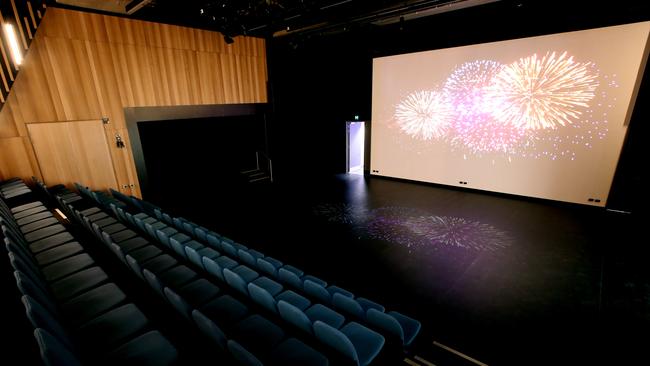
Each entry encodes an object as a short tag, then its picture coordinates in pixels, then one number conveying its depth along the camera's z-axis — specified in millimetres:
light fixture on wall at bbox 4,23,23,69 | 4492
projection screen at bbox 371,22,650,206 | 5121
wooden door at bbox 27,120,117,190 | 5166
